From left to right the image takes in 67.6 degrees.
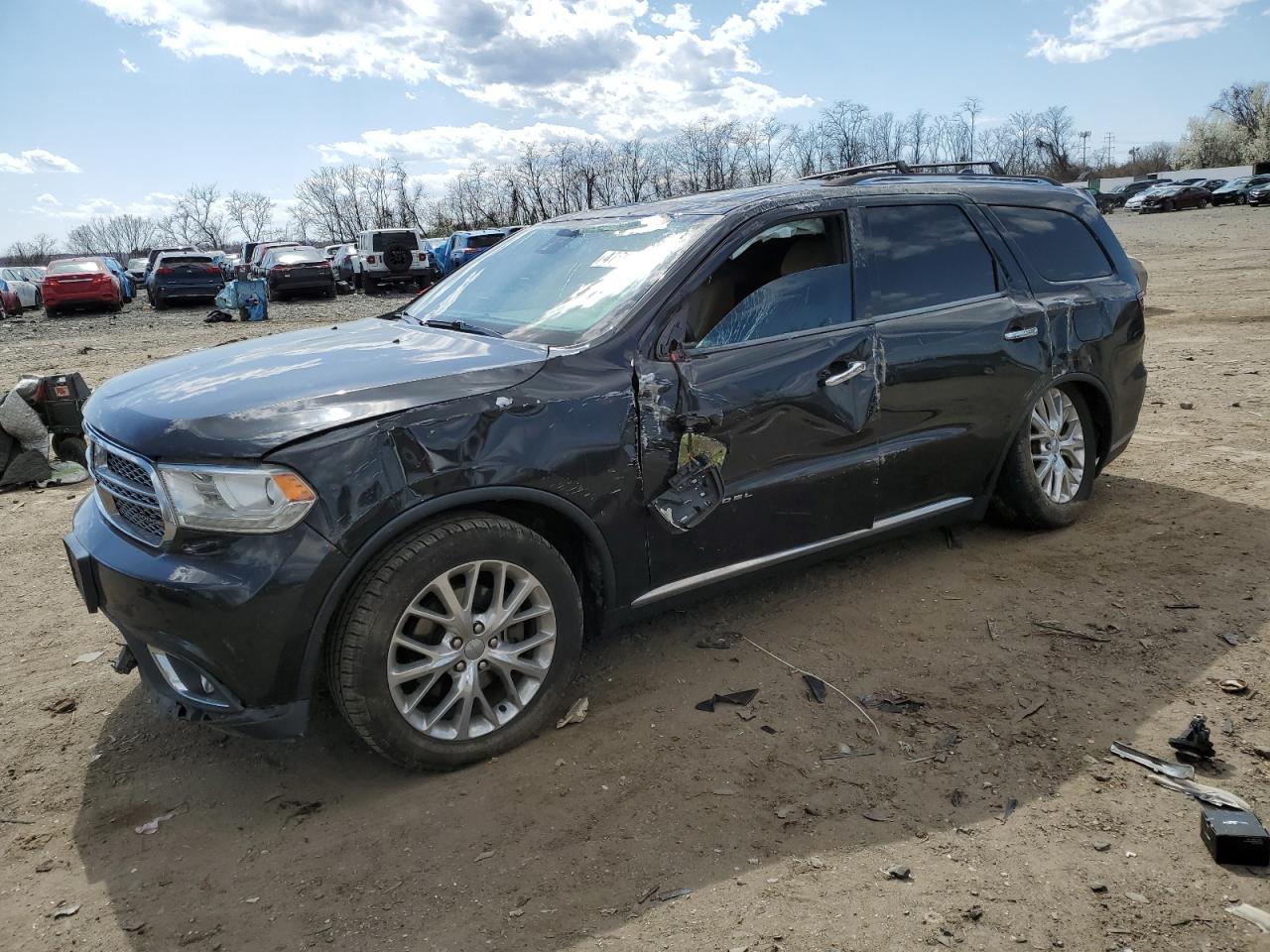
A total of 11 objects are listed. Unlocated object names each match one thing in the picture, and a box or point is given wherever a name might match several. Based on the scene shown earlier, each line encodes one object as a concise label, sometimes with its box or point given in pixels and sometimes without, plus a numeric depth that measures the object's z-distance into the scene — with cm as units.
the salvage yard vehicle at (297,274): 2545
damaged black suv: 279
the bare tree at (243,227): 10142
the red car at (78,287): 2388
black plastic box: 251
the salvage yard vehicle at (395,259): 2783
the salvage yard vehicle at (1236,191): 5138
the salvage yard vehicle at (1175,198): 5300
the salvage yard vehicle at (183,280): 2544
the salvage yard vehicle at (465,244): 2870
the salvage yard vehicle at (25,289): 2552
